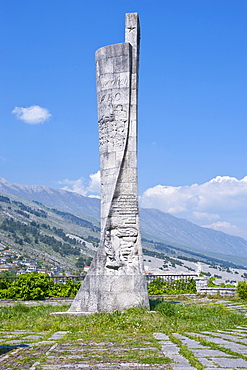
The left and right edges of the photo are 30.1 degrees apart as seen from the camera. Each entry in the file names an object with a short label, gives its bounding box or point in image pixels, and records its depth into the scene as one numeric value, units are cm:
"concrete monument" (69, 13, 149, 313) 1166
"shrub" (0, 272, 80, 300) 1642
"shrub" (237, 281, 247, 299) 1691
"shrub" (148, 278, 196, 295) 1953
